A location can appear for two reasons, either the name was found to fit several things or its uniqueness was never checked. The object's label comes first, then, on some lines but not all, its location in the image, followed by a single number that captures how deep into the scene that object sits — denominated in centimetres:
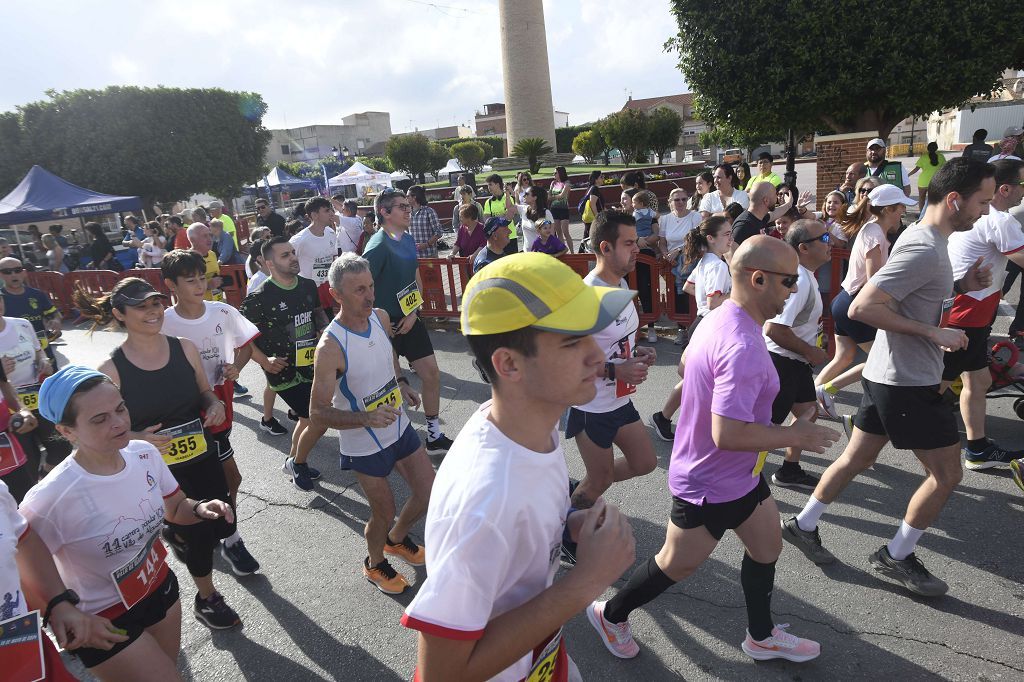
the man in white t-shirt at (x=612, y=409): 351
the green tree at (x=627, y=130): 3844
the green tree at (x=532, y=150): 4131
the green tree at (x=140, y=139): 3381
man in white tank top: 334
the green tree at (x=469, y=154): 4738
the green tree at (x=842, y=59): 1279
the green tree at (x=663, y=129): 3853
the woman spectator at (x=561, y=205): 1179
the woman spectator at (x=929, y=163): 1024
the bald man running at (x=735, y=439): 237
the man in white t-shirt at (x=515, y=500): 128
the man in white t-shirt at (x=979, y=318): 418
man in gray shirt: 303
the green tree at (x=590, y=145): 4262
